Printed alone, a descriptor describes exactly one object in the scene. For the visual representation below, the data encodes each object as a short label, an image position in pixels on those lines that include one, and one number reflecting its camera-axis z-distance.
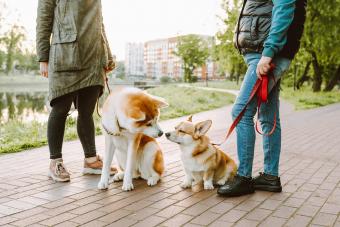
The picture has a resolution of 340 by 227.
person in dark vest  3.71
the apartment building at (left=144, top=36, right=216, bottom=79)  178.38
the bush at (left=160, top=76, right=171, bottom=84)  82.89
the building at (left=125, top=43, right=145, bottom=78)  196.88
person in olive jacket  4.37
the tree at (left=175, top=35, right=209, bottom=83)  78.00
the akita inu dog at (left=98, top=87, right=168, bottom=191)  3.82
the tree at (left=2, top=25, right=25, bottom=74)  45.81
